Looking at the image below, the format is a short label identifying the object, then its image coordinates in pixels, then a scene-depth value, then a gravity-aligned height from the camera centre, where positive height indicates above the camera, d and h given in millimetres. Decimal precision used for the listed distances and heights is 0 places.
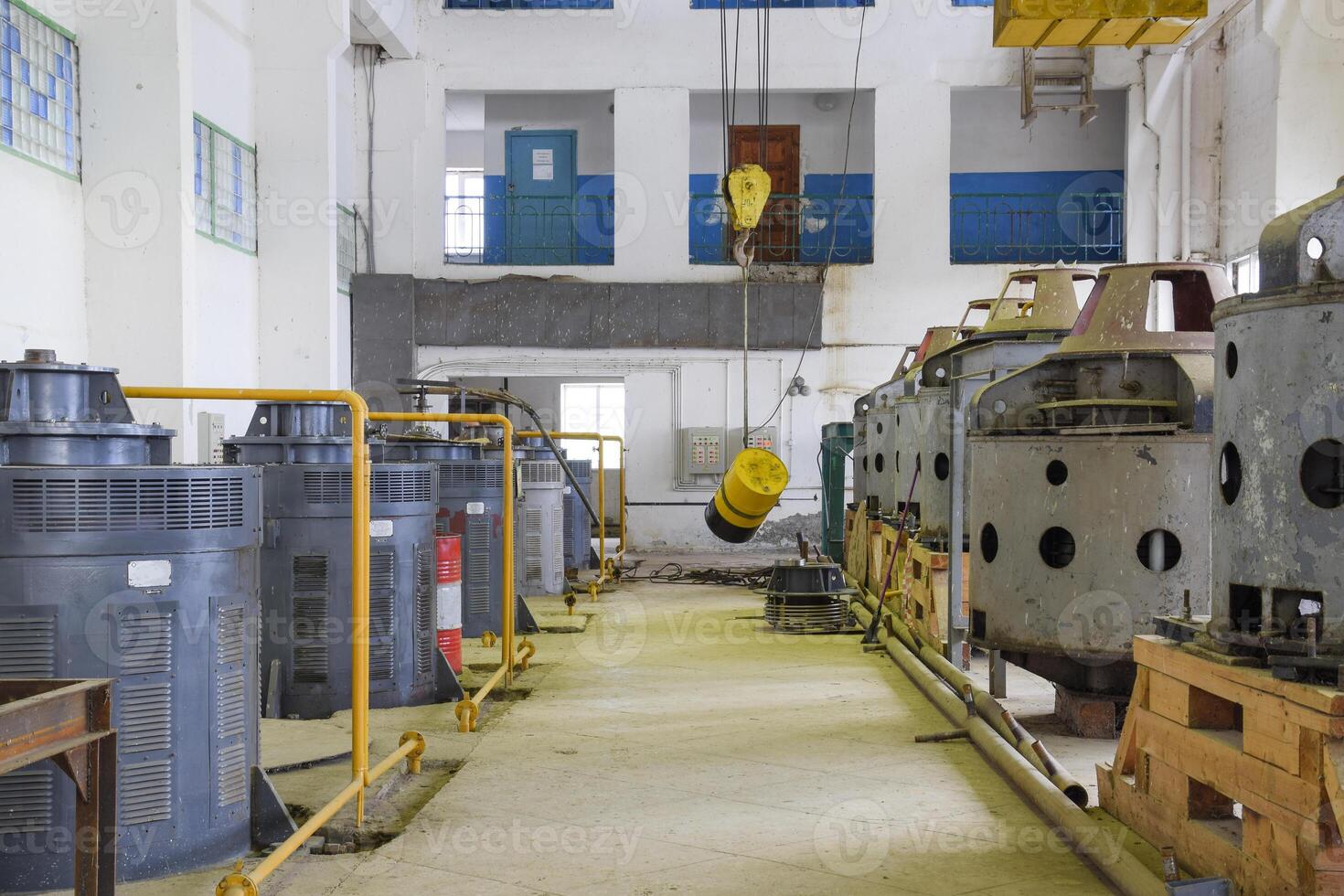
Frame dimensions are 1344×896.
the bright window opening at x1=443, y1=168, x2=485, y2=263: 17688 +3702
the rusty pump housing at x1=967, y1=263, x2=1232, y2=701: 5074 -226
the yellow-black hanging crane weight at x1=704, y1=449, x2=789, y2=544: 11117 -481
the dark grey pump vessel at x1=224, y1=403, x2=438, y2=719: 5664 -614
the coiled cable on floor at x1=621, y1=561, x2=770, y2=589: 12750 -1577
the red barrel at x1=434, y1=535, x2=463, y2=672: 6629 -879
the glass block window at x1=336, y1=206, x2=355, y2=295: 15961 +2731
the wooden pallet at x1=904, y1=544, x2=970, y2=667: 7027 -986
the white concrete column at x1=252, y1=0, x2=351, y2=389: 11789 +2576
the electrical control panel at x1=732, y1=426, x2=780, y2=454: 16547 +33
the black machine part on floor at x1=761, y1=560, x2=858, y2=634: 9219 -1290
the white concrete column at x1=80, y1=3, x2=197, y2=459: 8250 +1894
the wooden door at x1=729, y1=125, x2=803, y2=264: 17297 +4075
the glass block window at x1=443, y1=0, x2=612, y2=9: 16828 +6483
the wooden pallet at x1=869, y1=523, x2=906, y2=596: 8625 -937
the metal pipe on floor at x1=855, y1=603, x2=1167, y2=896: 3465 -1335
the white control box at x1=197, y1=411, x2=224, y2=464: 9664 +35
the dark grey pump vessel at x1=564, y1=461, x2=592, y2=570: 13539 -1085
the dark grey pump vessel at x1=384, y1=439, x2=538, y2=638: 8148 -534
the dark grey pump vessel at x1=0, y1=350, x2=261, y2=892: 3473 -540
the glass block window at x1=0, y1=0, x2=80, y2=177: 7486 +2401
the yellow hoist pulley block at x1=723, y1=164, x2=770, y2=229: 10484 +2279
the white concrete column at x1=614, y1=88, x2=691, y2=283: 16719 +4119
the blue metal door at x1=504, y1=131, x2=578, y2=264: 17516 +3871
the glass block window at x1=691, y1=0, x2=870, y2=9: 16672 +6414
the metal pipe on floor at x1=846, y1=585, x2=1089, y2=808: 4336 -1304
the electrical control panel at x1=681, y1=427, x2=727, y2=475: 16672 -142
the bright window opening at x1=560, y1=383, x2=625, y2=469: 21188 +632
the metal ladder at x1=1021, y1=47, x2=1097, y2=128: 15969 +5173
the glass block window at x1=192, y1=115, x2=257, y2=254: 10547 +2463
